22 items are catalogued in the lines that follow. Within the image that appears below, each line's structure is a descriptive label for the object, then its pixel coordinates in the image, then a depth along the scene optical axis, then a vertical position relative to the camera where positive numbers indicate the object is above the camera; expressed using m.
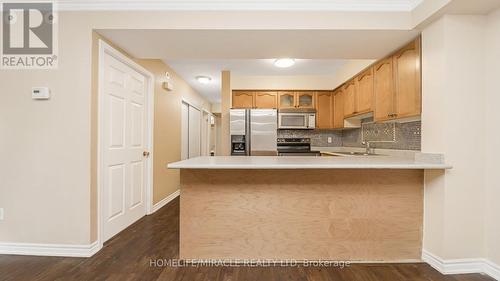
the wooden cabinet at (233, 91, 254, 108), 4.93 +0.81
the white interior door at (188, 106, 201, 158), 5.82 +0.19
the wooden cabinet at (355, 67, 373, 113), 3.32 +0.71
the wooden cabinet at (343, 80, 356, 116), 3.94 +0.72
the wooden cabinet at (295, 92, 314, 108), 4.99 +0.84
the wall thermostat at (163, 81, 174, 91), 3.94 +0.88
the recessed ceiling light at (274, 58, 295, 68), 3.71 +1.20
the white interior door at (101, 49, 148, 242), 2.55 -0.06
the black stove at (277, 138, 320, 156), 4.95 -0.15
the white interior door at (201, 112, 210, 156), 7.00 +0.16
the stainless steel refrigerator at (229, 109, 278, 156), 4.61 +0.16
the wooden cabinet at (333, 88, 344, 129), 4.54 +0.59
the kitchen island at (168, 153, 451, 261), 2.18 -0.67
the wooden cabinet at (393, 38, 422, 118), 2.31 +0.61
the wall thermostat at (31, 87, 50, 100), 2.24 +0.42
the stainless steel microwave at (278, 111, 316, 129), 4.84 +0.40
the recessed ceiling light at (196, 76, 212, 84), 4.94 +1.26
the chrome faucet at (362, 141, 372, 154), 3.93 -0.11
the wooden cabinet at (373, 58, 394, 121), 2.77 +0.61
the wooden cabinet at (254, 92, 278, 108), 4.93 +0.81
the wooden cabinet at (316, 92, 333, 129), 4.96 +0.63
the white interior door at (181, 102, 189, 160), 5.13 +0.17
